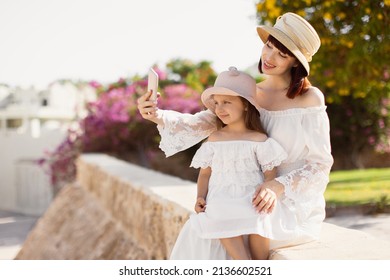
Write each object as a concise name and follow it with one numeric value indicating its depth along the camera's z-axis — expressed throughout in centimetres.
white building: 1491
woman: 251
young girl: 241
